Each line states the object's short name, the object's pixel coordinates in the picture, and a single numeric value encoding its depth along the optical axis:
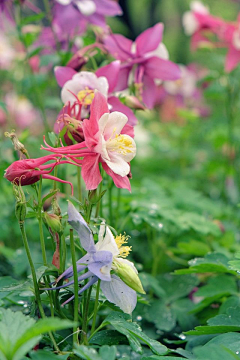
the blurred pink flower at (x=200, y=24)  1.14
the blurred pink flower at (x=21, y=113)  2.44
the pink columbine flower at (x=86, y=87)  0.68
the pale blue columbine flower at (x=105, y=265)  0.58
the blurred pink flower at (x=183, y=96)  2.62
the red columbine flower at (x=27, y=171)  0.58
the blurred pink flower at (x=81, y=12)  0.85
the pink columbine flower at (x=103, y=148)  0.59
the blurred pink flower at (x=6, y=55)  2.17
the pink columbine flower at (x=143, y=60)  0.77
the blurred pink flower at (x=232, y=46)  1.01
